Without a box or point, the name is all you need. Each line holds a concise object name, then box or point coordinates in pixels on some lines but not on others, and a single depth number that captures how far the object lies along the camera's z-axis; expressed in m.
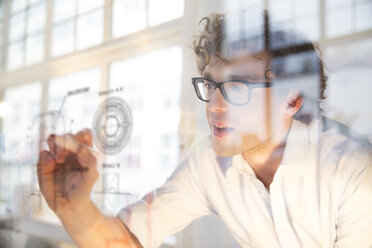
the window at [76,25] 1.62
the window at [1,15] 2.11
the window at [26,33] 1.87
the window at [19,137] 1.83
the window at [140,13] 1.35
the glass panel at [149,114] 1.31
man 0.97
